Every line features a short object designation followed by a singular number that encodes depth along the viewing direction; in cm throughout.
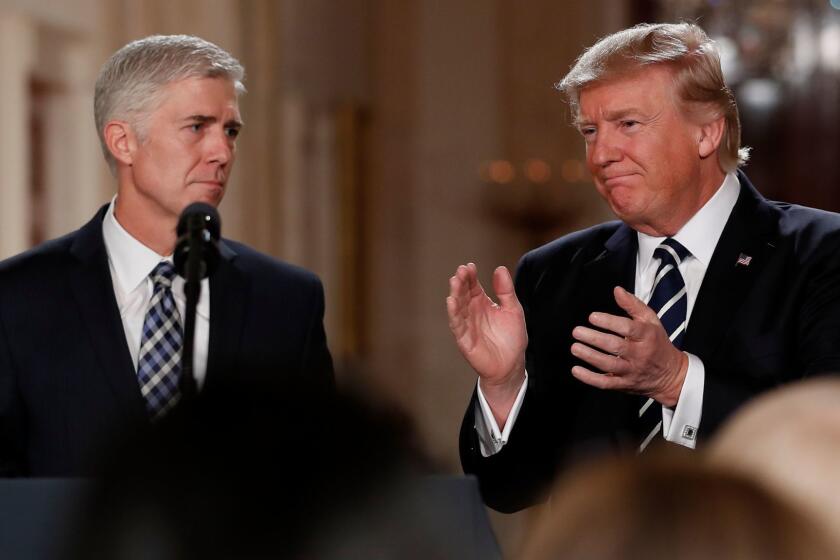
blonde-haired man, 513
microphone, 411
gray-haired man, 522
